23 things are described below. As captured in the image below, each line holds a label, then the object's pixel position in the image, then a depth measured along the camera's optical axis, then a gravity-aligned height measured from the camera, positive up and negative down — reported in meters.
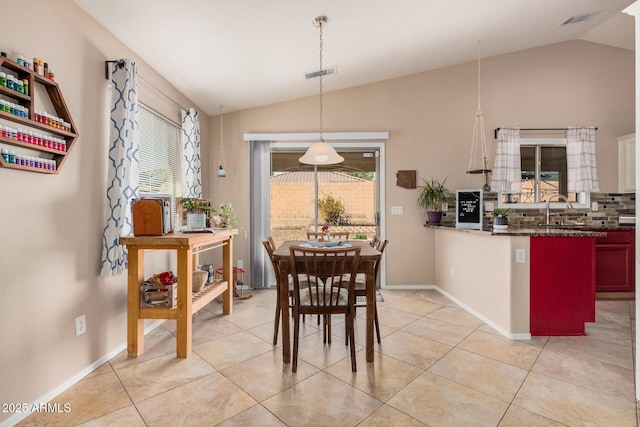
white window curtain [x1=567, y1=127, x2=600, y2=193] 4.03 +0.67
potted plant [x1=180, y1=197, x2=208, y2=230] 2.88 -0.03
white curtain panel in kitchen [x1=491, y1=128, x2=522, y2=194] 4.08 +0.65
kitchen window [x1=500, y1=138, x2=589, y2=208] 4.22 +0.48
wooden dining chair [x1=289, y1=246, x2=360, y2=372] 2.02 -0.57
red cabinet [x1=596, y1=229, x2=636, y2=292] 3.81 -0.67
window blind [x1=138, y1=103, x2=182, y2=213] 2.86 +0.59
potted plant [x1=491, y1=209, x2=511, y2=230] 2.76 -0.13
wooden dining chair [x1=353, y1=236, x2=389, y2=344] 2.35 -0.63
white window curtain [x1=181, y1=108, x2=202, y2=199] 3.51 +0.68
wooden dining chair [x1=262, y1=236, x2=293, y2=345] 2.37 -0.58
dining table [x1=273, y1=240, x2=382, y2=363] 2.12 -0.61
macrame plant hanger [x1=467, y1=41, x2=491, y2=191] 4.13 +0.92
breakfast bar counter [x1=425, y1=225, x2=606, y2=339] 2.59 -0.63
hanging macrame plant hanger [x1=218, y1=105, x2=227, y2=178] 4.24 +0.85
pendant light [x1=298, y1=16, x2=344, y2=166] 2.59 +0.49
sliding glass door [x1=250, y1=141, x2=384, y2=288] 4.36 +0.24
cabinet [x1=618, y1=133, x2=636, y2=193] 3.90 +0.60
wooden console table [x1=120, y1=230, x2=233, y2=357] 2.23 -0.64
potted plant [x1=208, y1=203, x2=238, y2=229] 3.42 -0.09
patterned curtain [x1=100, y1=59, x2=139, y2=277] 2.19 +0.32
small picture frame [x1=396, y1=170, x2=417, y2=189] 4.18 +0.42
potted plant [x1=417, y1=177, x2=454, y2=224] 4.00 +0.17
